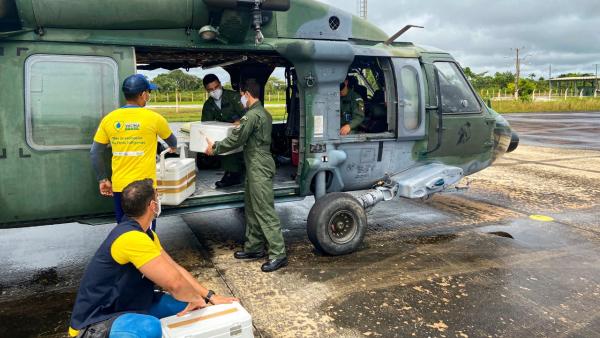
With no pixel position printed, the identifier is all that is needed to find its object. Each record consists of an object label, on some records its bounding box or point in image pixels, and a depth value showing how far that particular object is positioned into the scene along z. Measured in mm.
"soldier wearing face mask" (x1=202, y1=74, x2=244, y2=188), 6305
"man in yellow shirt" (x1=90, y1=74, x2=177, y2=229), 4211
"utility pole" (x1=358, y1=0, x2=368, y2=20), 34844
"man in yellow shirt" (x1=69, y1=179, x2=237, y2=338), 2527
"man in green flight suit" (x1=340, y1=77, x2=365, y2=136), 6219
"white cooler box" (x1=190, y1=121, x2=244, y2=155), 5309
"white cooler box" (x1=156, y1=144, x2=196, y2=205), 4723
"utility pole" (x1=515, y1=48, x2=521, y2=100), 61747
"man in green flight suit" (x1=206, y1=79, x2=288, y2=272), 5059
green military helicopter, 4352
